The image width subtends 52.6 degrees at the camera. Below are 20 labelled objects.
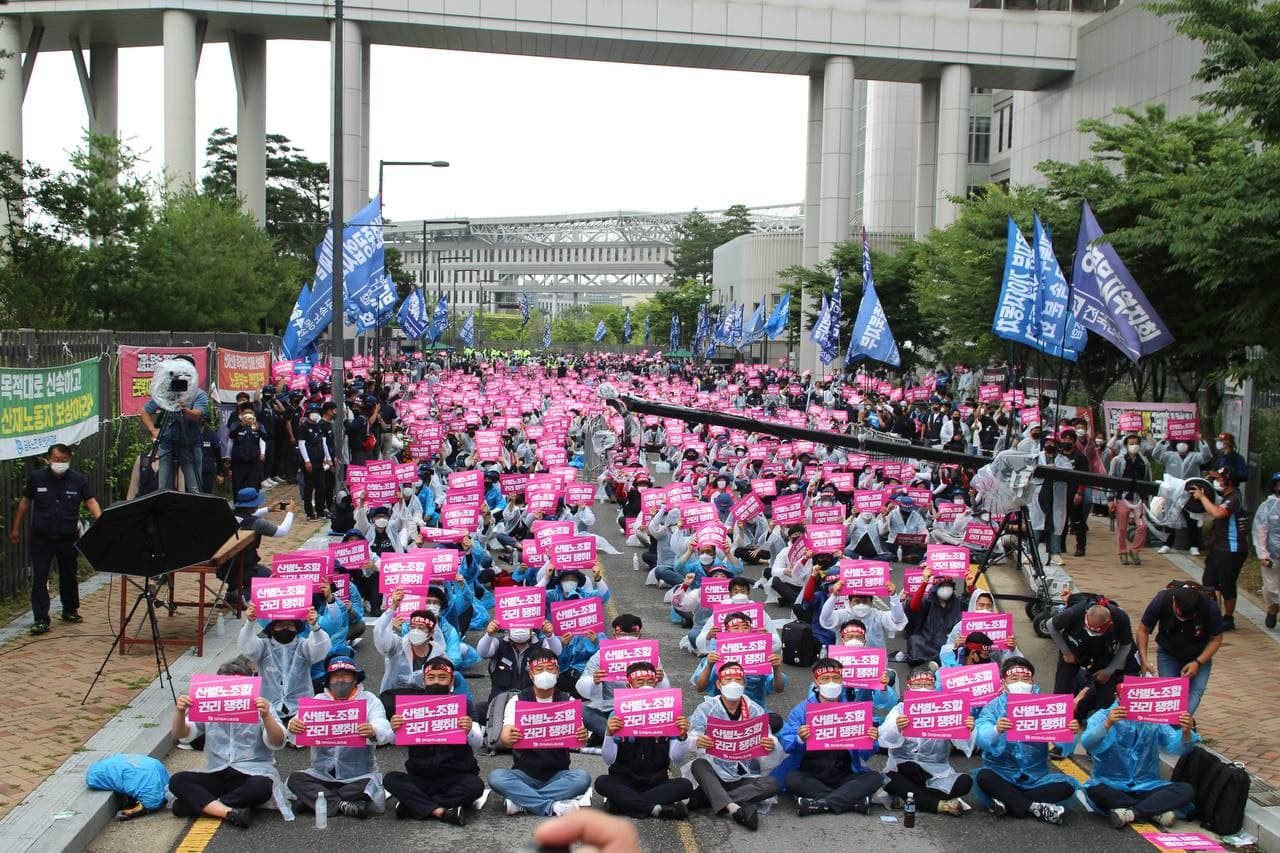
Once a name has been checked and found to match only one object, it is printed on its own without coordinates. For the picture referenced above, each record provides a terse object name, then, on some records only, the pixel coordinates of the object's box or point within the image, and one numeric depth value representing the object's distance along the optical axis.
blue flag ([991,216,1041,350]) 19.02
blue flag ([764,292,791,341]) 55.75
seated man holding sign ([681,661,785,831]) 8.95
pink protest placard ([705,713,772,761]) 9.06
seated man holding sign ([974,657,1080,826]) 8.96
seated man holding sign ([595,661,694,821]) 8.73
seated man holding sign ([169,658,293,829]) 8.38
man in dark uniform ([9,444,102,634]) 12.41
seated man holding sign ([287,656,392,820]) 8.64
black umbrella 10.75
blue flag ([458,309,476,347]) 82.00
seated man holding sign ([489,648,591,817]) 8.80
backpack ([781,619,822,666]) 13.23
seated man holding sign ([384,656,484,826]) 8.59
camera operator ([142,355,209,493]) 14.78
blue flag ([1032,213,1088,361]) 17.84
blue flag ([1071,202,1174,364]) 16.97
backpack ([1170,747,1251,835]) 8.73
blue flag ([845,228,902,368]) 28.73
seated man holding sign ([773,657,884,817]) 8.97
